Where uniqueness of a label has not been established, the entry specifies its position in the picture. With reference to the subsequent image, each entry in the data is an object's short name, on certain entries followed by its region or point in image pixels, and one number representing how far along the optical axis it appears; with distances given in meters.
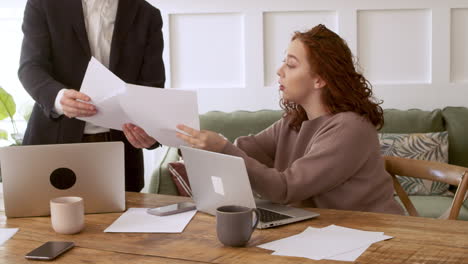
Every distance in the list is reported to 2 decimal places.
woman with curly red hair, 2.94
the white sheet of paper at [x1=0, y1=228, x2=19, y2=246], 2.75
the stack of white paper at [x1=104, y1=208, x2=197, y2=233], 2.79
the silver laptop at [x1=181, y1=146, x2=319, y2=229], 2.74
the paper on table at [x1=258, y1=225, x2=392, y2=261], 2.55
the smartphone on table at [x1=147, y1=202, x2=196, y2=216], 2.94
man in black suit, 3.28
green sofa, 4.70
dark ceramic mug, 2.60
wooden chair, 3.05
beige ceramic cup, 2.76
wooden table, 2.55
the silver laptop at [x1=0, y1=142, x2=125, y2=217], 2.91
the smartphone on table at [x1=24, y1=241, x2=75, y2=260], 2.58
